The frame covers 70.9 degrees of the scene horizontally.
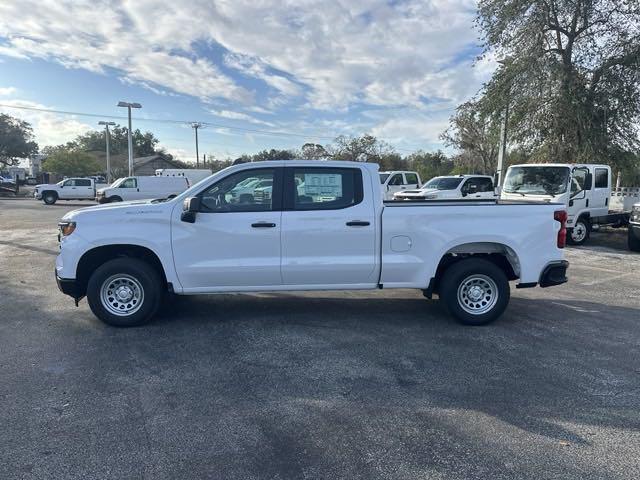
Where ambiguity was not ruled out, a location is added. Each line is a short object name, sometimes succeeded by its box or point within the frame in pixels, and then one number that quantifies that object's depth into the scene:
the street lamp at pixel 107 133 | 49.97
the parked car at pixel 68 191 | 30.67
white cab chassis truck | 11.94
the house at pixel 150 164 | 68.39
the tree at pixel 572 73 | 15.98
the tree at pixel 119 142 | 96.12
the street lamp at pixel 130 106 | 41.04
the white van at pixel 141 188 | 25.34
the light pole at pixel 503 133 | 16.91
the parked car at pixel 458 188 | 17.19
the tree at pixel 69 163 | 63.69
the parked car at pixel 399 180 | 22.27
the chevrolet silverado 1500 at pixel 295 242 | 5.10
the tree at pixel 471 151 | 34.44
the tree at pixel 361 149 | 52.66
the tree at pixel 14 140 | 62.72
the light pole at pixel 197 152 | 62.42
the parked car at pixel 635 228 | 11.12
